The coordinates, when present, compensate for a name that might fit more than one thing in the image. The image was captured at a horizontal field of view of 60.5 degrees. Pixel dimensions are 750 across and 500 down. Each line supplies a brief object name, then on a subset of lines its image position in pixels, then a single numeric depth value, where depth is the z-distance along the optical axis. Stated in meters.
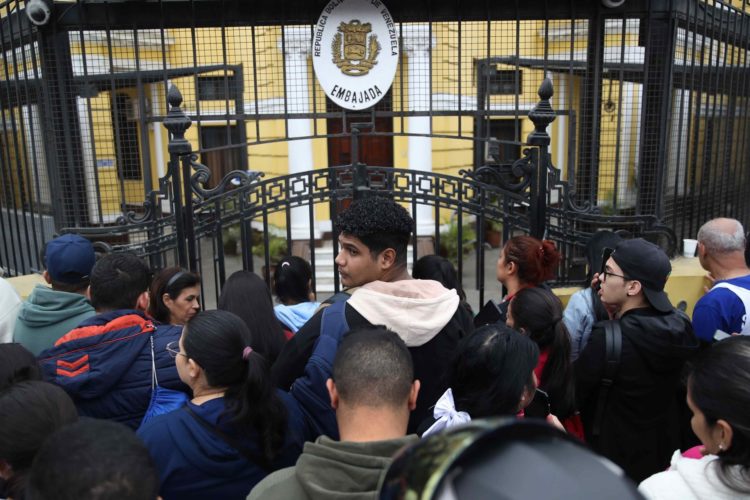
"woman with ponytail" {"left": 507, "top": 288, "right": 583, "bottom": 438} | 2.69
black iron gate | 4.39
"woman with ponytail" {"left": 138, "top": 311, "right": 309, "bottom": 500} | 2.09
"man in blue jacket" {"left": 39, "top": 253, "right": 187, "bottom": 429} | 2.46
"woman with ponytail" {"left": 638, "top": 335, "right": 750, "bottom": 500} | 1.66
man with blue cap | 3.01
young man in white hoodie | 2.51
